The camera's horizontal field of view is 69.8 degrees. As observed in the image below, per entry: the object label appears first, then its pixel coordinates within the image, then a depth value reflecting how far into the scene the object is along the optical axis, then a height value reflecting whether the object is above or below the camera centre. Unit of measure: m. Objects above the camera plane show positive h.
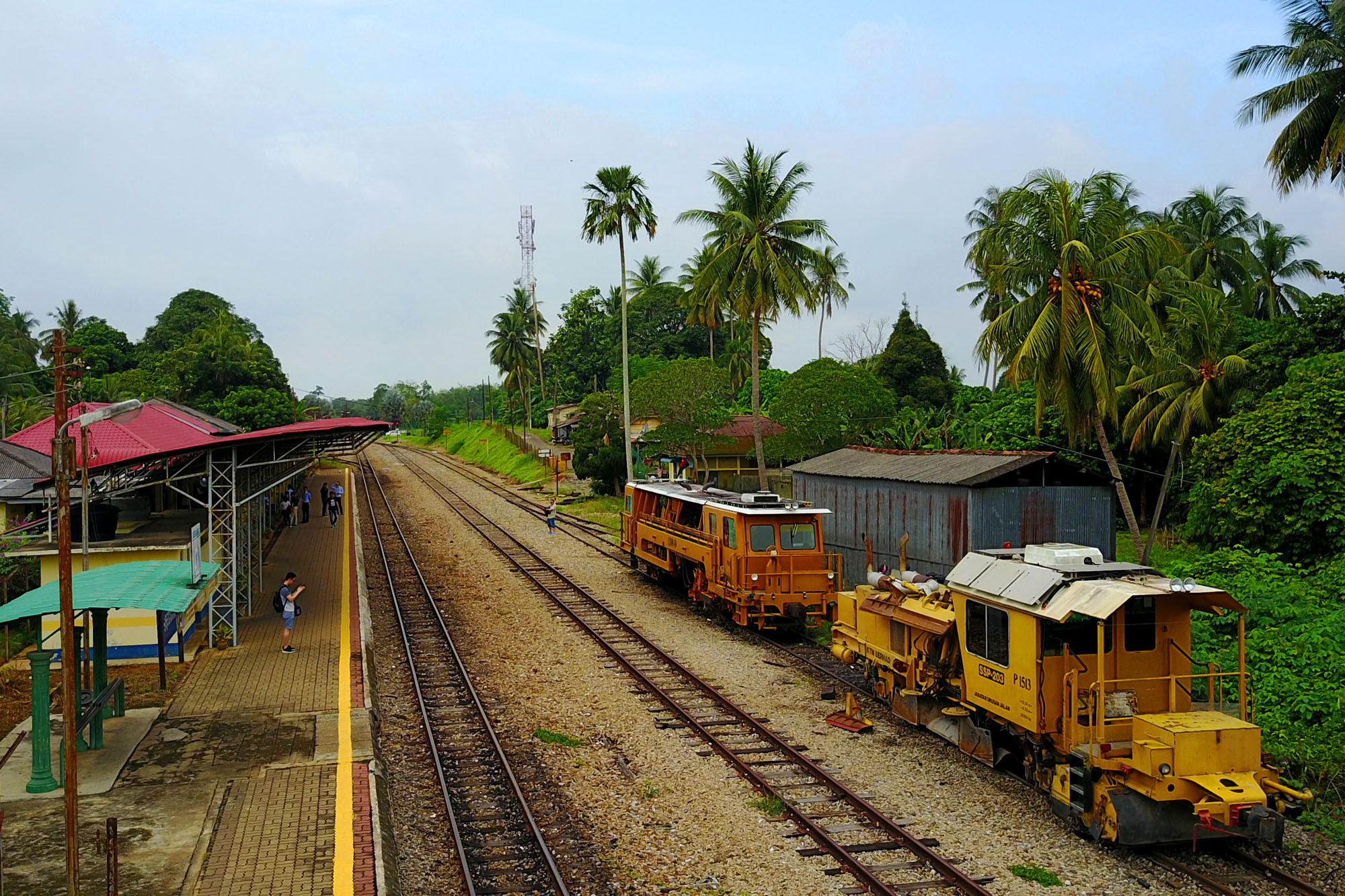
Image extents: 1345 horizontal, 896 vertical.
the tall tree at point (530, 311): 77.56 +9.66
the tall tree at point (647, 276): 84.69 +13.65
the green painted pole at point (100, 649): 12.20 -2.71
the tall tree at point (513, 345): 76.62 +6.82
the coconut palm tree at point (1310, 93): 21.97 +7.66
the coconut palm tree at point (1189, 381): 25.77 +1.17
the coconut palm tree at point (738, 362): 61.50 +4.34
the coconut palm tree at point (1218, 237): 41.44 +8.19
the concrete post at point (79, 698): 9.51 -3.05
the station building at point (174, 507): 16.17 -1.58
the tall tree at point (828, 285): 29.45 +7.98
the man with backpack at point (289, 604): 16.77 -3.01
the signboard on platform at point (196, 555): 13.38 -1.72
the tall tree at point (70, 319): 76.94 +9.44
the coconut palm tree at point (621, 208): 35.88 +8.28
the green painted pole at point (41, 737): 10.26 -3.23
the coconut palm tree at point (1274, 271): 40.47 +6.36
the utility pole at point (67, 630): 7.50 -1.65
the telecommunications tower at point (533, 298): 77.56 +10.95
